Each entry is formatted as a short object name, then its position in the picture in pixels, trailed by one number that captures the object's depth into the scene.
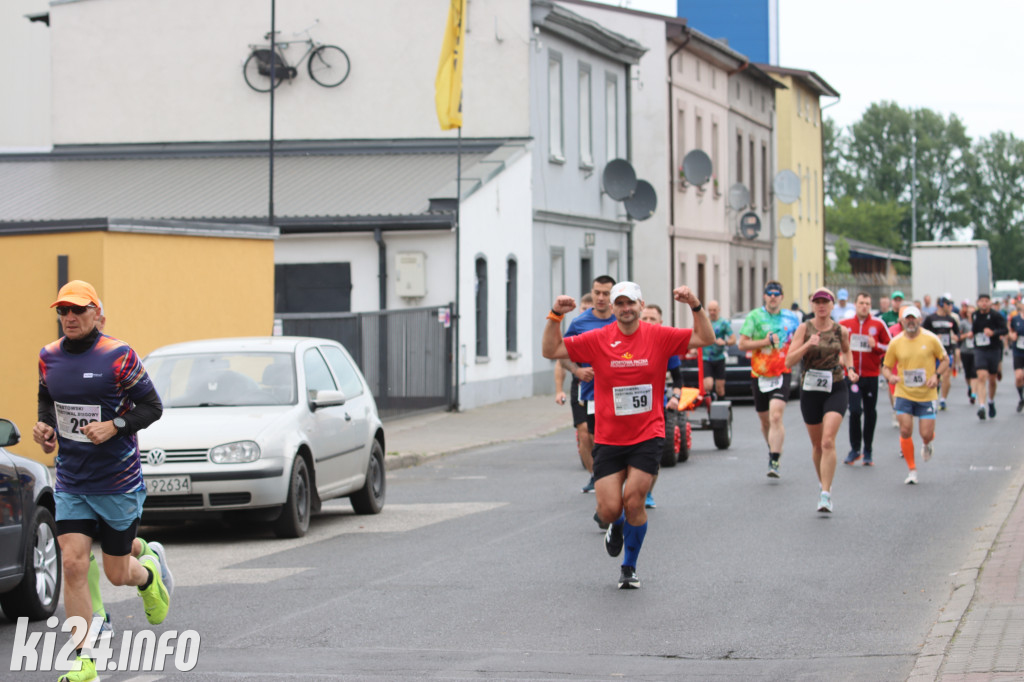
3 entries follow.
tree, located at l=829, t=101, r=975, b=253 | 127.62
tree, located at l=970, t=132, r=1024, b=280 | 130.50
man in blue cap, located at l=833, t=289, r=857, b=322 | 31.81
